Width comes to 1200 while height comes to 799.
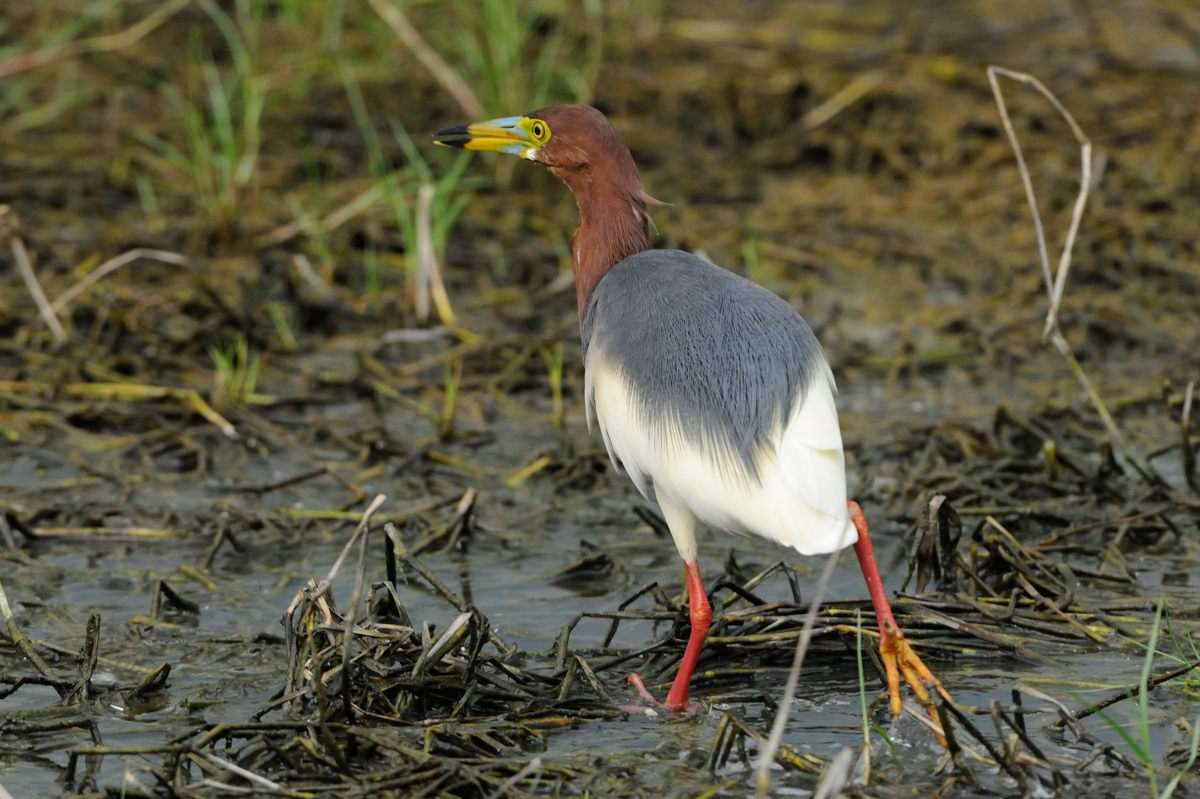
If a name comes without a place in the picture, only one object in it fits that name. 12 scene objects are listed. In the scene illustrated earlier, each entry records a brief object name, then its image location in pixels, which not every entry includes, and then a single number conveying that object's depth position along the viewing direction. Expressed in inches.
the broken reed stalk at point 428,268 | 515.2
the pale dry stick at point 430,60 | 597.0
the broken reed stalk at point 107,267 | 499.5
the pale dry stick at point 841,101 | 685.3
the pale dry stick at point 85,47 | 617.0
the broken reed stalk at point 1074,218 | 379.9
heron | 312.7
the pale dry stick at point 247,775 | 272.4
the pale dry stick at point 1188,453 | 423.8
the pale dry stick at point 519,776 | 275.7
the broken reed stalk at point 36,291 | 494.9
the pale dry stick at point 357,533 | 293.0
